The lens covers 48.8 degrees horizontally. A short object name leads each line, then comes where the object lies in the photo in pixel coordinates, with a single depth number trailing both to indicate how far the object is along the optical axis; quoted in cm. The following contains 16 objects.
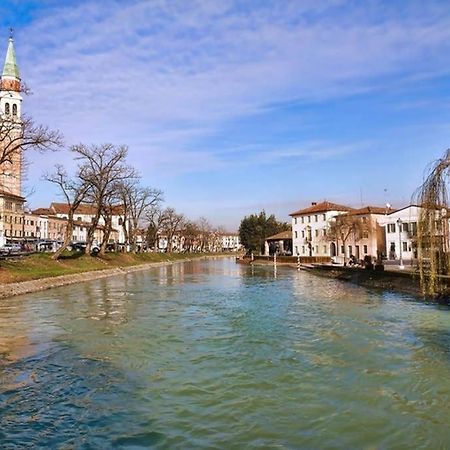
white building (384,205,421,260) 6756
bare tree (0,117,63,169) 3244
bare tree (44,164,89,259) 4831
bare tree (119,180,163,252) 6744
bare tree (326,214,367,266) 7338
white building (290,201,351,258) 9086
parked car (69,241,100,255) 7152
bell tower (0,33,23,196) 3244
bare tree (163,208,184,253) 11138
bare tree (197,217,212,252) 16700
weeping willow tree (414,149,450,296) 1703
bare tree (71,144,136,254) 5136
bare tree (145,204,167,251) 9925
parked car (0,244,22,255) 5309
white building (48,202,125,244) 13866
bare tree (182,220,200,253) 13925
